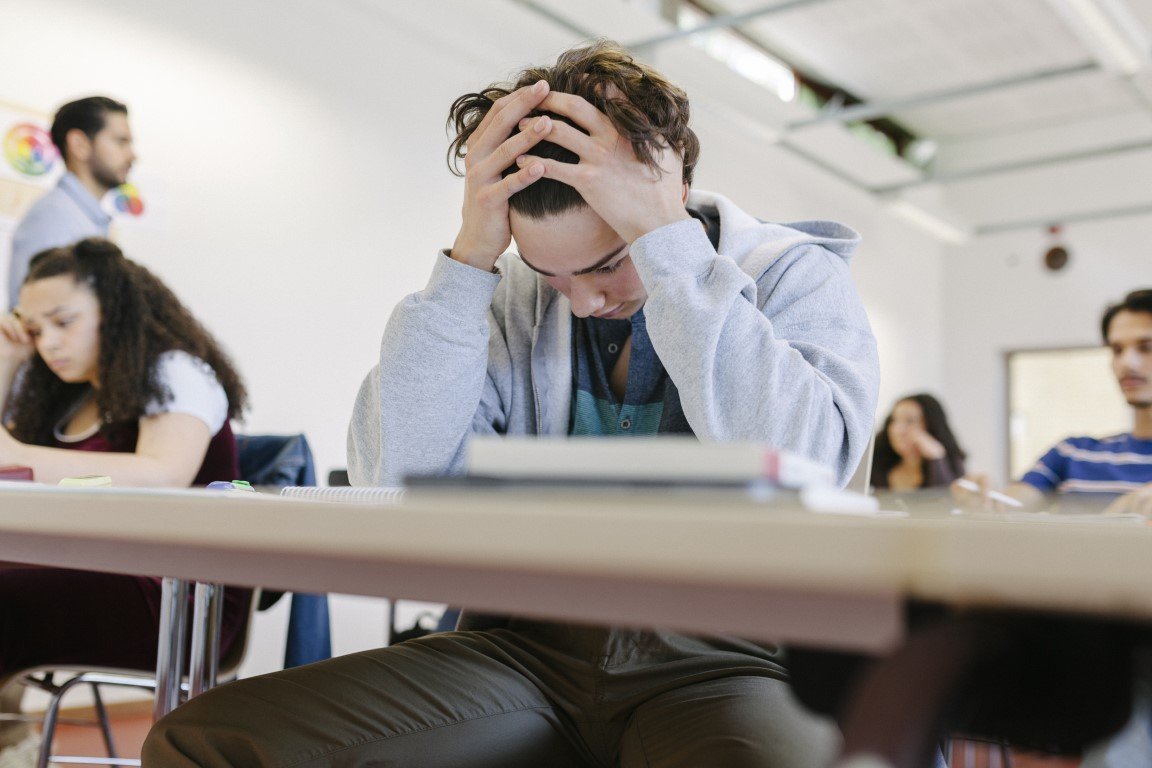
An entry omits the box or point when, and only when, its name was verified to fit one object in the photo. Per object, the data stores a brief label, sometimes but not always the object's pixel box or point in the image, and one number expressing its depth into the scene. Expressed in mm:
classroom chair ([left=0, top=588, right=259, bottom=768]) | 1428
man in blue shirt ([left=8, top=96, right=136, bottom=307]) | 3264
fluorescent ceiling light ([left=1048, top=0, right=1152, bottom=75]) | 4082
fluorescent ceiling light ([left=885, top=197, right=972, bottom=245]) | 6680
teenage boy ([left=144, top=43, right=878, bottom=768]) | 771
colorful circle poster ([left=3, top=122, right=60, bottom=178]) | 3230
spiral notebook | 631
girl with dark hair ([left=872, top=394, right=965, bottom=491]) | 4156
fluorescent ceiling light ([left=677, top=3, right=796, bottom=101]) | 5546
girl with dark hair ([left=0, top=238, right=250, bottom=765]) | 1429
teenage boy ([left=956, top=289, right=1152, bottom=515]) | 2887
